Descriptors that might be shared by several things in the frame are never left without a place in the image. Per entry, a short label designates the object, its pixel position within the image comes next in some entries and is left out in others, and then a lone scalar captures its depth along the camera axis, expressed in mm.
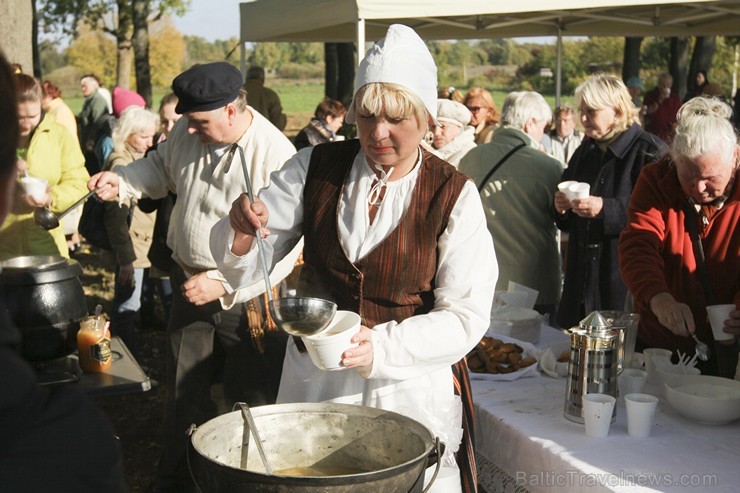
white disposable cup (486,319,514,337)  3010
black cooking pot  2580
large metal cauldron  1686
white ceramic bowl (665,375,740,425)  2172
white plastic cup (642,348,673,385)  2523
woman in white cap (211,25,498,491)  1914
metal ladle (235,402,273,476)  1707
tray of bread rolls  2602
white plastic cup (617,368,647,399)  2354
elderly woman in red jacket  2551
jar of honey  2822
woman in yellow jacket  3664
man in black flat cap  2945
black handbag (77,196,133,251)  4734
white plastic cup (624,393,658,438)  2107
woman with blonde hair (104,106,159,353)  4730
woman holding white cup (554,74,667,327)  3752
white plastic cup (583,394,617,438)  2119
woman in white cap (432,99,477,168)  4672
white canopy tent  5877
